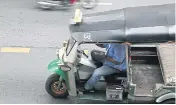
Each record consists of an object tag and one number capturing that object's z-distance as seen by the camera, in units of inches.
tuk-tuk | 279.3
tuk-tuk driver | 295.9
